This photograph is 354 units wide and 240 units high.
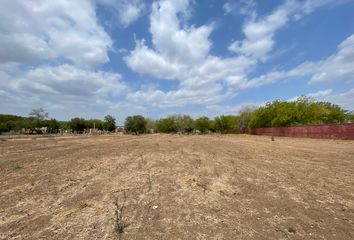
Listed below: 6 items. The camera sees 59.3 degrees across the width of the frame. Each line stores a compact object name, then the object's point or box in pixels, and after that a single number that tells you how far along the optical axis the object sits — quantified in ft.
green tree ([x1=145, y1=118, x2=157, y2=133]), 450.58
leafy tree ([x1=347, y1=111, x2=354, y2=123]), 239.44
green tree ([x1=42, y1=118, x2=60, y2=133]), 416.58
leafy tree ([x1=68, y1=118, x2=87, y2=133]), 445.37
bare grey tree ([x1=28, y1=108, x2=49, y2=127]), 384.47
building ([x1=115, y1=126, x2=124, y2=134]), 529.04
